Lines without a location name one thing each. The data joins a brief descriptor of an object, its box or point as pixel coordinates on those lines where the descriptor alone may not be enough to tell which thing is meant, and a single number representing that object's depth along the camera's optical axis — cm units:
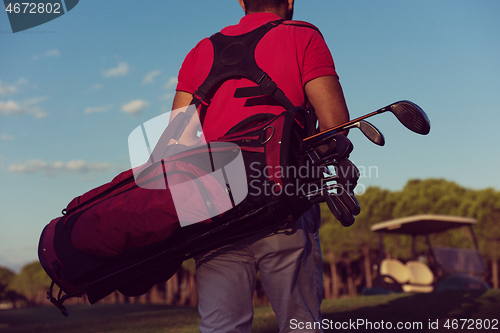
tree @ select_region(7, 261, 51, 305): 6500
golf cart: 1135
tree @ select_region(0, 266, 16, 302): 8061
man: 193
